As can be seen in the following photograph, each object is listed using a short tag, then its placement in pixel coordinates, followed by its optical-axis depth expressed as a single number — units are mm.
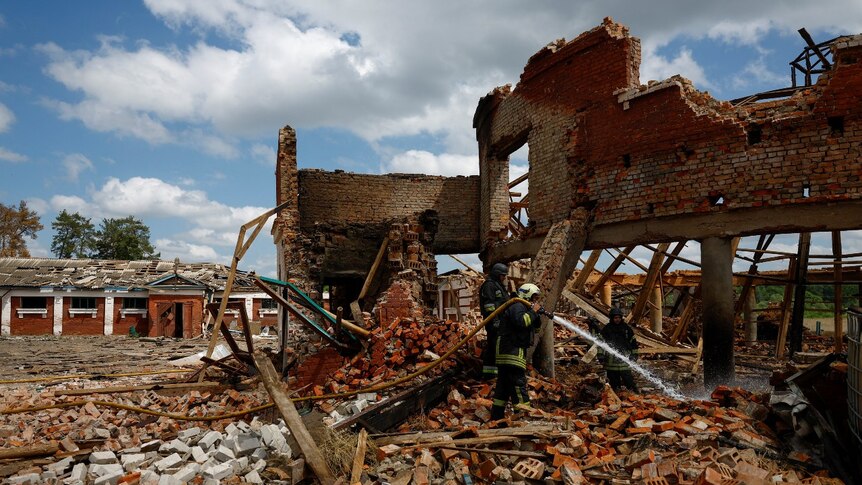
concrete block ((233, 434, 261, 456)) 5793
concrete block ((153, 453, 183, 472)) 5500
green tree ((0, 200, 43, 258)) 38094
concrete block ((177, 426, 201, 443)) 6242
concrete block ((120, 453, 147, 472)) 5582
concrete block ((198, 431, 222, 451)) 5973
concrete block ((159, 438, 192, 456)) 5898
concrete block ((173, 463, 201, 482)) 5309
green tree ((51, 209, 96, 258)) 43812
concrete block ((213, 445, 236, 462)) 5648
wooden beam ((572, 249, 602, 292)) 14461
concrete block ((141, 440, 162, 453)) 6016
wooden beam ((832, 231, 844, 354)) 11797
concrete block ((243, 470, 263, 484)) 5224
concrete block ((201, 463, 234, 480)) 5332
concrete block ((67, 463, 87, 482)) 5393
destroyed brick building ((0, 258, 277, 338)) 27344
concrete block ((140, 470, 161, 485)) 5289
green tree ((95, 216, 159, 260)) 44031
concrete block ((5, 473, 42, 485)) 5273
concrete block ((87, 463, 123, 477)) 5406
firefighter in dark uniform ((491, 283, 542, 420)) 6438
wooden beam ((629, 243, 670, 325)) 13320
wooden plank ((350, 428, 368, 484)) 4863
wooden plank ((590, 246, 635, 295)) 13928
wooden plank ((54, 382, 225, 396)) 8992
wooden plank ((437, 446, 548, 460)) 5062
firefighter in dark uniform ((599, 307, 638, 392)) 8312
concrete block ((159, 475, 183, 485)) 5176
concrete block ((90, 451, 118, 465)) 5648
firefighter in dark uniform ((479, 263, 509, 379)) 7621
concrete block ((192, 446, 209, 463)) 5711
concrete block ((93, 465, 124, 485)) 5281
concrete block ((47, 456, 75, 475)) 5601
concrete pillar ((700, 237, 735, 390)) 8734
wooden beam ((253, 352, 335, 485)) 4957
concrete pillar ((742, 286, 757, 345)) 16422
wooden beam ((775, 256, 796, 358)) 13102
